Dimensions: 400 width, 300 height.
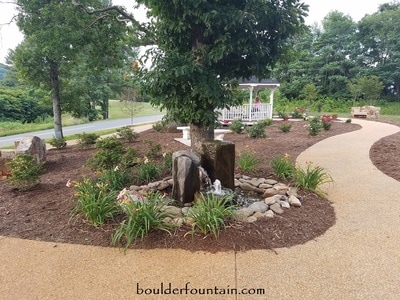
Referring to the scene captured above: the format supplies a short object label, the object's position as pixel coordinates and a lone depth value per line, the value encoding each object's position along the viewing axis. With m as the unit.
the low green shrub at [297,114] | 16.74
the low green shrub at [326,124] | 10.88
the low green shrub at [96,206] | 2.98
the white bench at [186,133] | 9.19
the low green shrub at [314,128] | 9.61
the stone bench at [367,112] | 17.25
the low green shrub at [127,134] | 9.31
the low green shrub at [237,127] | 10.36
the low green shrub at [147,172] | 4.45
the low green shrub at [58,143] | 8.55
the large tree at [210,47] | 3.35
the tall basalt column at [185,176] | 3.43
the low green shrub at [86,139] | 8.47
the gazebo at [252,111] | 14.16
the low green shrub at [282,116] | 15.69
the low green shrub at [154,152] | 6.27
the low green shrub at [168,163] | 4.93
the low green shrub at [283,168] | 4.61
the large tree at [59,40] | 7.36
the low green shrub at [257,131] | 9.17
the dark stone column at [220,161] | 3.68
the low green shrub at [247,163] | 5.05
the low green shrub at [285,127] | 10.48
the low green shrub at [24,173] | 4.15
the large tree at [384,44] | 26.37
